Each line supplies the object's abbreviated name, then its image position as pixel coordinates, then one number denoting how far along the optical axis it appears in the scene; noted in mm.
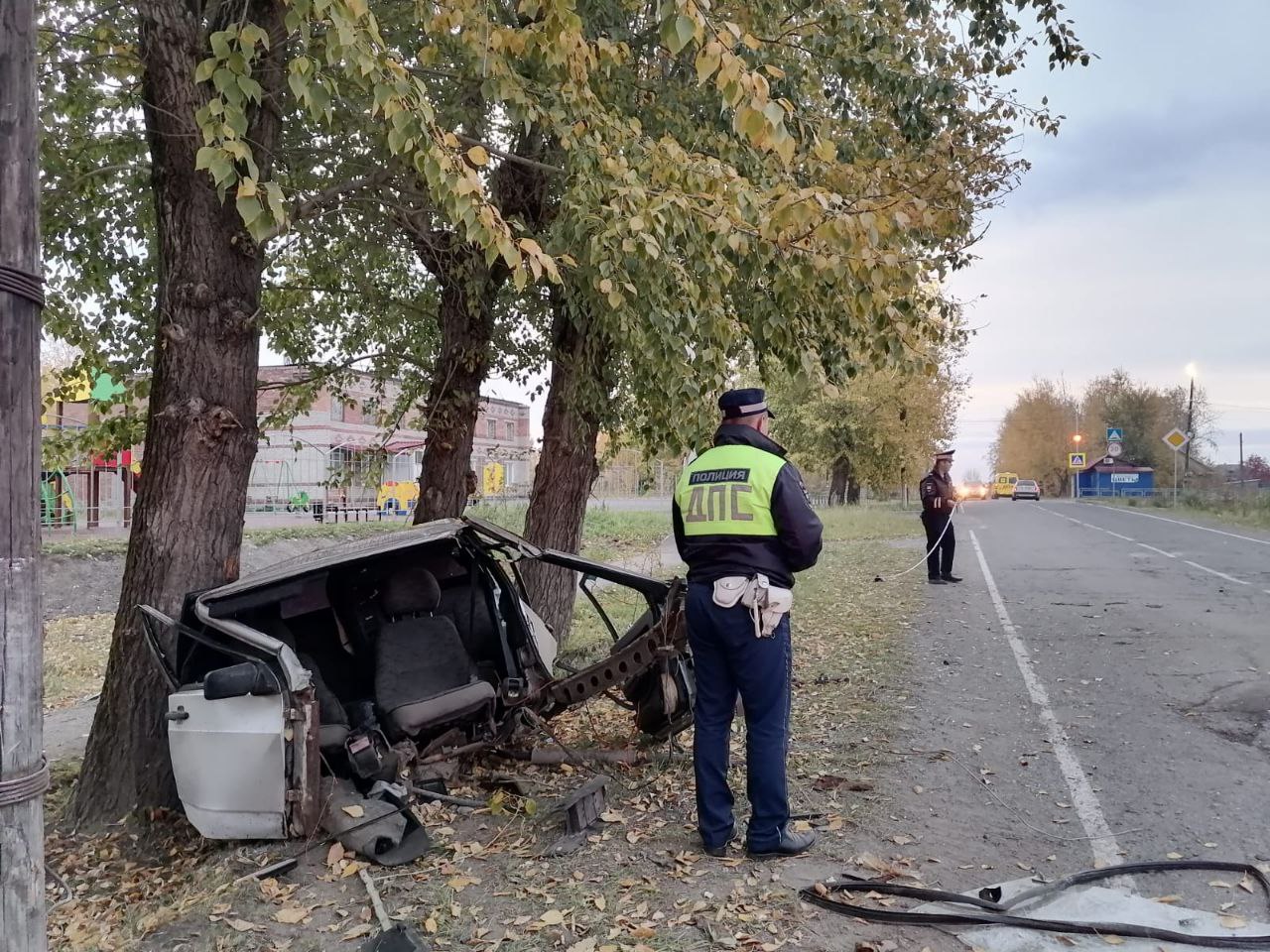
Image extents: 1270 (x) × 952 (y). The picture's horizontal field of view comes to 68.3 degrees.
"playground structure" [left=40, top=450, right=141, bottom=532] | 26283
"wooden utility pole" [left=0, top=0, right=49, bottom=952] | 2236
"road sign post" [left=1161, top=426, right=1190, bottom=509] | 32781
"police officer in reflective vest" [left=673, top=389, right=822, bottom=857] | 4176
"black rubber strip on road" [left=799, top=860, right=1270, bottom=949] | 3344
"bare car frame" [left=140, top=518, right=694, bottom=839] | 4137
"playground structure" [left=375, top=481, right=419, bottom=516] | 31931
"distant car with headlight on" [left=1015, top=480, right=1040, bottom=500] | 62250
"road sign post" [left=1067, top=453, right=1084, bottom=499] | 52938
